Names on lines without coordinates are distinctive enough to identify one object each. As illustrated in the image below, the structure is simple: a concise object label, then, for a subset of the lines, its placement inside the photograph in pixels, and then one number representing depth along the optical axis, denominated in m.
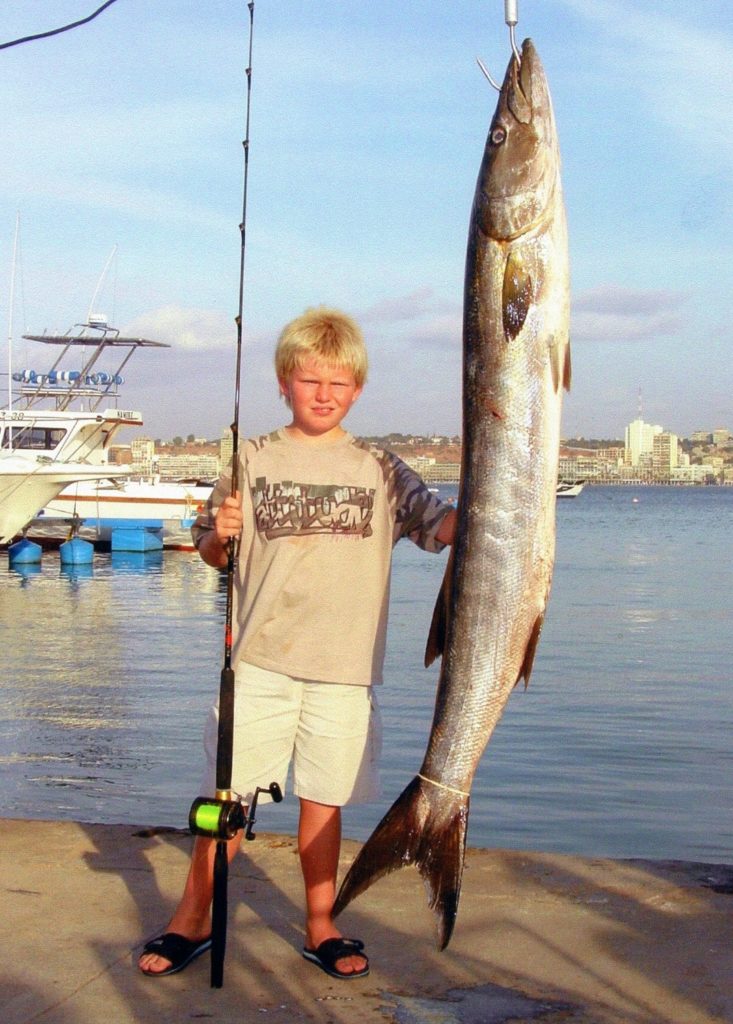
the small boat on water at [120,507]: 39.69
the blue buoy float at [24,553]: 33.56
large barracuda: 3.24
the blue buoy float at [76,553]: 33.31
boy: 3.93
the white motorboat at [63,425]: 32.12
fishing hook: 3.42
